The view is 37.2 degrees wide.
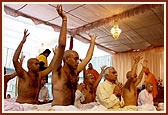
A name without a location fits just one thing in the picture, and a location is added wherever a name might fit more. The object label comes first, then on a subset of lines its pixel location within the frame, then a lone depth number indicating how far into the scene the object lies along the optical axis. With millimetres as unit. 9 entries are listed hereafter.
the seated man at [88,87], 2810
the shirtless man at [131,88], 2434
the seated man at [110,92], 1867
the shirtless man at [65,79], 1733
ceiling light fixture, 3771
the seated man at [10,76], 2437
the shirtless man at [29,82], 2068
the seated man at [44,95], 2697
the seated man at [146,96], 2773
